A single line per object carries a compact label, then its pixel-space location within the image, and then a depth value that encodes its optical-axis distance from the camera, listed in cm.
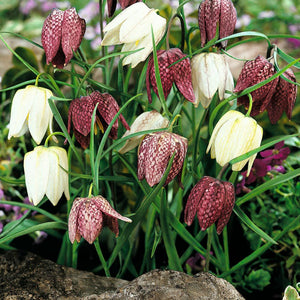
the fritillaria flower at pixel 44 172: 70
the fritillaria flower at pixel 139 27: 69
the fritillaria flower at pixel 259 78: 69
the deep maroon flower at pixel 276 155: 84
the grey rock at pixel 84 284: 69
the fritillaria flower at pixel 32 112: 70
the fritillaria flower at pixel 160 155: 67
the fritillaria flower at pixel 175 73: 69
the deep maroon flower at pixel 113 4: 71
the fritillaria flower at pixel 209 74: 70
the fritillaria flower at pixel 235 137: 68
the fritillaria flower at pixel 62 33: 70
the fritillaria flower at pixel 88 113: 70
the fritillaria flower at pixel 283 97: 70
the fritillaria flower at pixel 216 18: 71
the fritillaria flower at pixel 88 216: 66
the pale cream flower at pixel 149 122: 72
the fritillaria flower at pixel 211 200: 68
